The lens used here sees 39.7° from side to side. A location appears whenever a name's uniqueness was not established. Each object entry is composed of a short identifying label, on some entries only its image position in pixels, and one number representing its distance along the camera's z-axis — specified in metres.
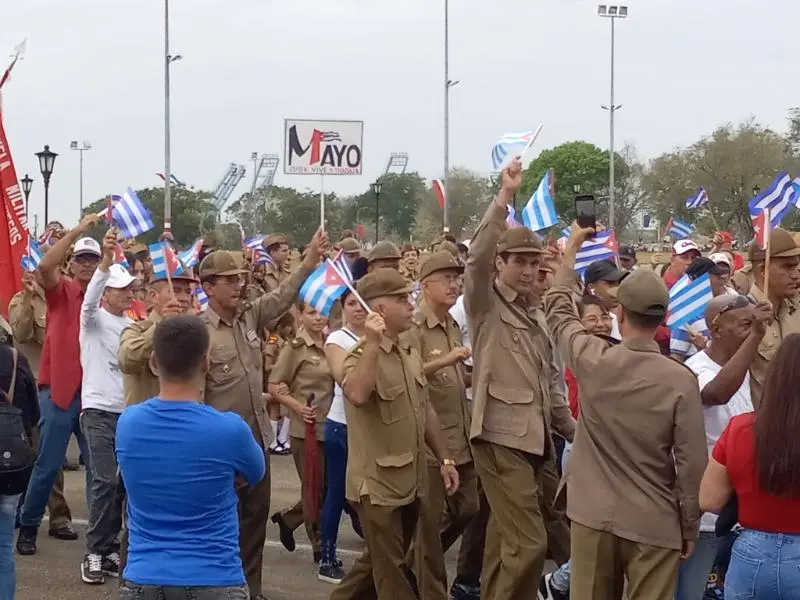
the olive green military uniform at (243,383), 6.33
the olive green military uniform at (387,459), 5.70
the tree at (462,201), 51.91
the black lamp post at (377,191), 34.88
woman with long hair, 3.82
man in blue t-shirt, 3.88
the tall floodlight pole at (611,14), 51.94
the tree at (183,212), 41.91
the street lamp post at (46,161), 22.53
